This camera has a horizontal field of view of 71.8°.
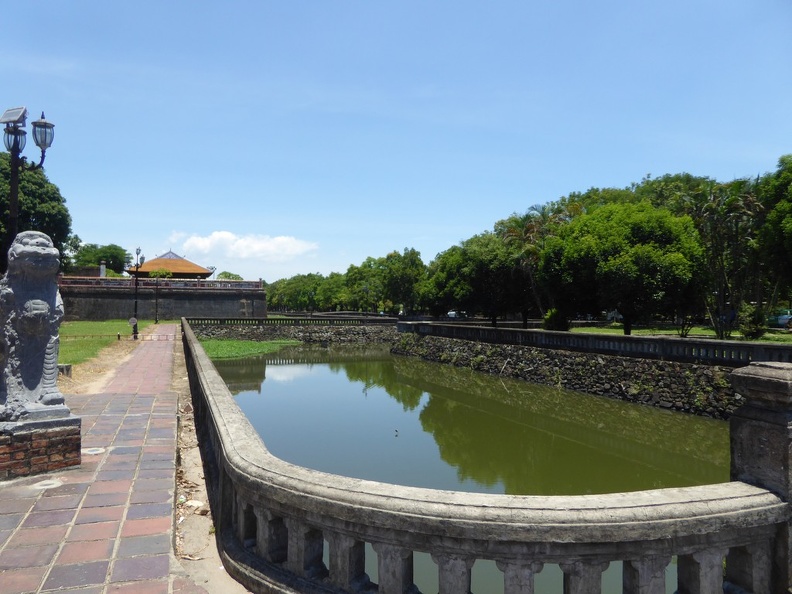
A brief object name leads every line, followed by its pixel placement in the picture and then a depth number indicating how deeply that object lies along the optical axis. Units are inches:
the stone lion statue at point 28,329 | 186.5
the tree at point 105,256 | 3061.0
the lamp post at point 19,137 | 305.9
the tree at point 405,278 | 1828.2
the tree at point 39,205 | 1249.4
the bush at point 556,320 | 921.5
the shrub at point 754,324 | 780.6
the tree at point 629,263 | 727.1
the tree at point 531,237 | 1101.1
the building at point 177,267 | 2182.0
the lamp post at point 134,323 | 918.9
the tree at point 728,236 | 951.0
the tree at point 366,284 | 2354.8
